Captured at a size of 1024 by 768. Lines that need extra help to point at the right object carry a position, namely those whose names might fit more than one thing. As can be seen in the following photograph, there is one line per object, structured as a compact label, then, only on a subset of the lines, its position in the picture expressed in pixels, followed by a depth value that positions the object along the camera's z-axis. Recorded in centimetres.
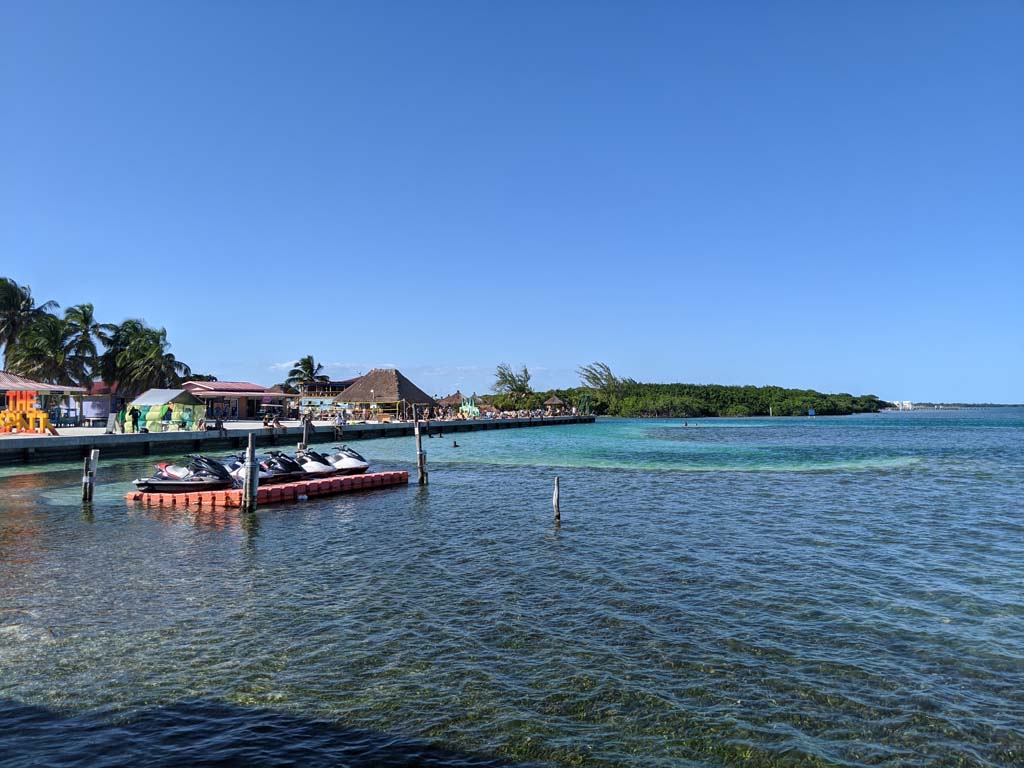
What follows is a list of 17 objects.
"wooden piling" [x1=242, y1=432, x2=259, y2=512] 2202
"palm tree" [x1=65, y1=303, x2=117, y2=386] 6656
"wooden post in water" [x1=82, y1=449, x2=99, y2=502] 2283
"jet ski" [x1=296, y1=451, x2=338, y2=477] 2853
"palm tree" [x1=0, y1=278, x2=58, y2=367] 6450
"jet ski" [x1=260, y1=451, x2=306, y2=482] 2709
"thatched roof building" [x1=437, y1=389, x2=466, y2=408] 11179
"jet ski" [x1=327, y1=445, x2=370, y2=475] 3038
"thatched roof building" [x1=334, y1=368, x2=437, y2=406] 8075
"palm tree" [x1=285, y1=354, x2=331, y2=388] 10794
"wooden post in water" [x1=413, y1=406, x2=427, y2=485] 3003
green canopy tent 4931
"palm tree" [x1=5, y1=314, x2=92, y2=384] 6016
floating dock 2294
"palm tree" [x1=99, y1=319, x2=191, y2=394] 7125
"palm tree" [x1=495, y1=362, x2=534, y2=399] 13975
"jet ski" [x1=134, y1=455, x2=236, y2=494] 2400
